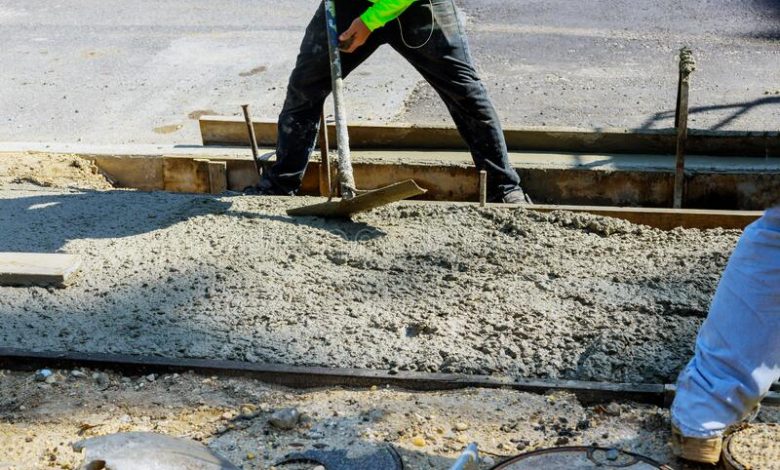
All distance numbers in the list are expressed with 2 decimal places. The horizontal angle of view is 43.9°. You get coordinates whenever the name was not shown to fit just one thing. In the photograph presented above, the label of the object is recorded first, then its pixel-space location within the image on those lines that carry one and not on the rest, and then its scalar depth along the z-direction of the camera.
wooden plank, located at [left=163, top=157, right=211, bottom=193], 6.01
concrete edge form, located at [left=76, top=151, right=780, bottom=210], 5.53
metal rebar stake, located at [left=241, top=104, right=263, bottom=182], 5.59
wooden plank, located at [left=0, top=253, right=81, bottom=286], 4.53
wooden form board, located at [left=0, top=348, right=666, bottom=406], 3.67
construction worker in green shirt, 5.07
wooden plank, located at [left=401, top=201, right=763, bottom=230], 4.81
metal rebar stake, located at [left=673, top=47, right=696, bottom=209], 5.11
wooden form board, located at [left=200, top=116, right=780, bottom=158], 5.84
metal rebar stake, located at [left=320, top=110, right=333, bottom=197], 5.46
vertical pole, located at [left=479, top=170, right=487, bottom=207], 5.02
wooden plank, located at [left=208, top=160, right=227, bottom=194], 5.91
